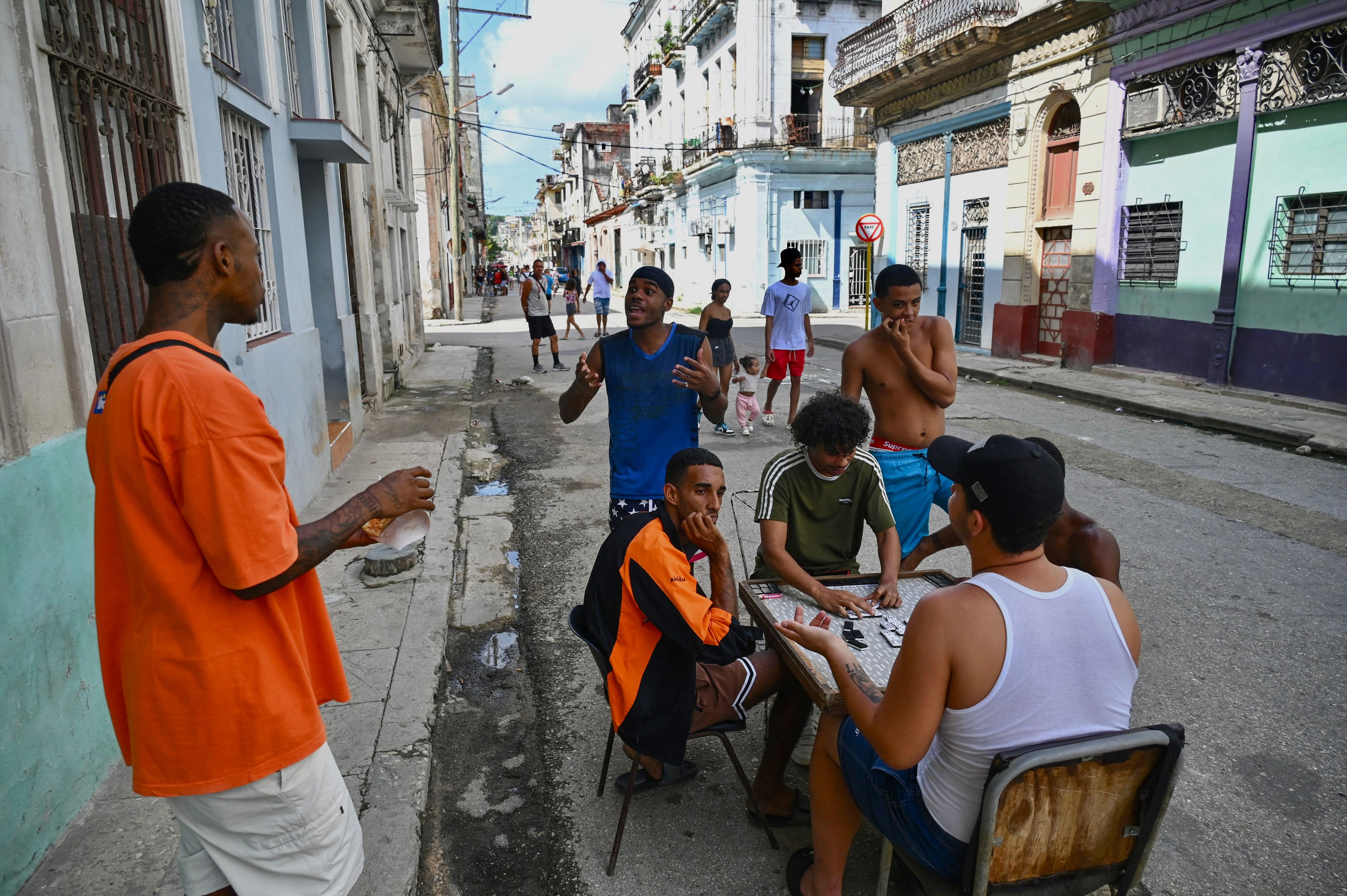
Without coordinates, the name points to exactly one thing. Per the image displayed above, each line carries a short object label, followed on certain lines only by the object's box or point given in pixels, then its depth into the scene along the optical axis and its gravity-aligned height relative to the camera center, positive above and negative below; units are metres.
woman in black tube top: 8.70 -0.57
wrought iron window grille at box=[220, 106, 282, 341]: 5.75 +0.65
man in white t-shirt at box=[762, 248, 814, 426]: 8.98 -0.59
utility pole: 25.91 +3.40
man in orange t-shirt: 1.50 -0.55
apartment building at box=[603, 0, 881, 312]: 25.97 +3.84
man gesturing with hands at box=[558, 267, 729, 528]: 3.65 -0.51
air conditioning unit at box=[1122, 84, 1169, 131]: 11.46 +2.17
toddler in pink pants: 8.46 -1.23
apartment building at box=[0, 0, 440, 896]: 2.48 +0.06
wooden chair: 1.77 -1.17
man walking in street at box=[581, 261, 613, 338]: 19.09 -0.24
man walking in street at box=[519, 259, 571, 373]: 13.63 -0.49
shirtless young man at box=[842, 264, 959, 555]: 3.97 -0.55
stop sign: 16.39 +0.84
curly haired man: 3.13 -0.86
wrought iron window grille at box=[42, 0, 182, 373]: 3.08 +0.59
